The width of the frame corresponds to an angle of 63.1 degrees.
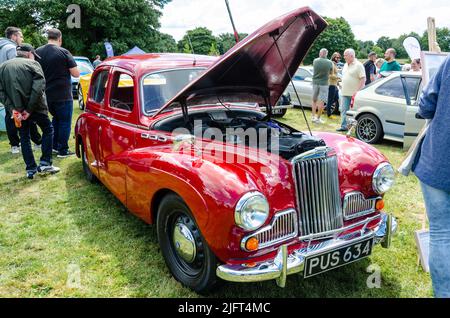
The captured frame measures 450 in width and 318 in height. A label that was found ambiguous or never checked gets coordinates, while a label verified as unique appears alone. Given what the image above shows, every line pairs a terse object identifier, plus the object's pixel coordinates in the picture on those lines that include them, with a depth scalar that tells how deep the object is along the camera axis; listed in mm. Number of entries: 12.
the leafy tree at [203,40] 60375
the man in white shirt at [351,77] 8266
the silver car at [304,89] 11281
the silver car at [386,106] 6855
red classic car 2357
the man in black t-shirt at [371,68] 10078
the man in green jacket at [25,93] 4914
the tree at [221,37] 61731
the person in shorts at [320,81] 9055
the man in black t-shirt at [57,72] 5828
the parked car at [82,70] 12555
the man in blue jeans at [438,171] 2012
